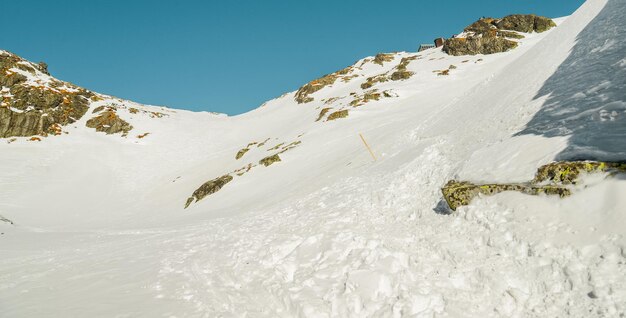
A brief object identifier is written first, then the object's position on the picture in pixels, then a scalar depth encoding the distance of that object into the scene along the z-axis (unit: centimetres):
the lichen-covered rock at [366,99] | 4502
